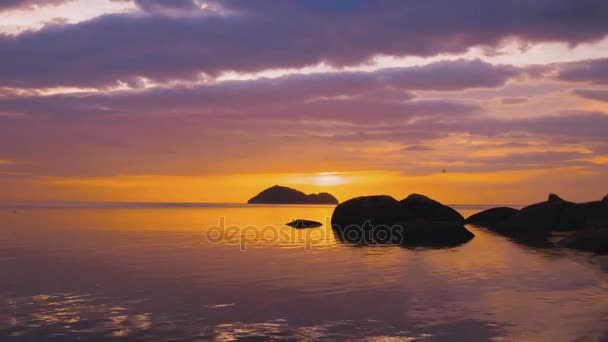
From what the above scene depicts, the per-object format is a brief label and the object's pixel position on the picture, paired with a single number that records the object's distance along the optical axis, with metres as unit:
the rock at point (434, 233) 38.60
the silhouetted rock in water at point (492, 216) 60.91
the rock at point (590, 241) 29.55
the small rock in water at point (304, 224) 57.66
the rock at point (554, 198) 53.56
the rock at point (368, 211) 48.91
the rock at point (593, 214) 42.39
